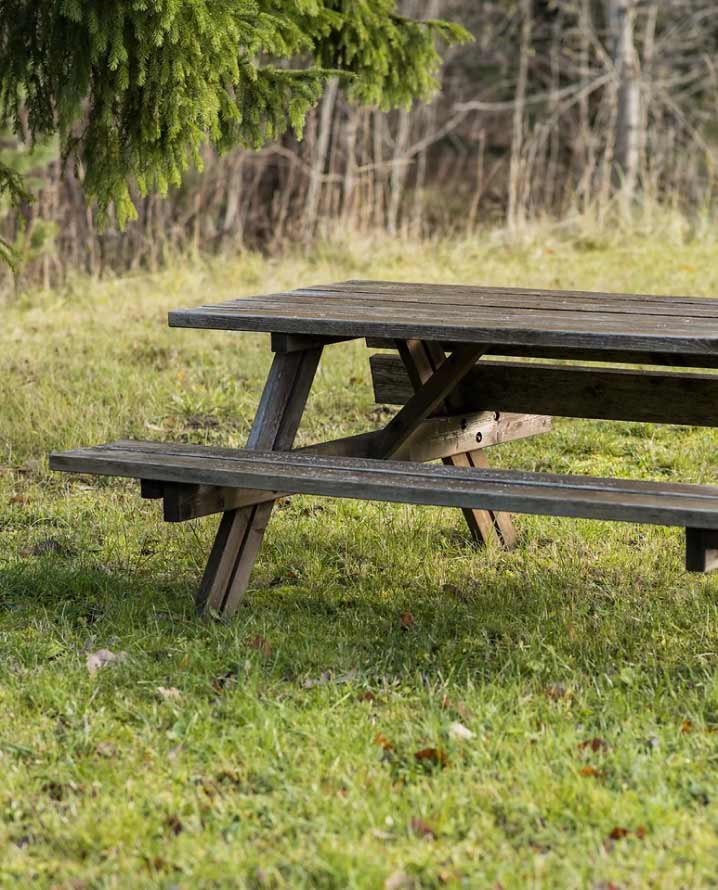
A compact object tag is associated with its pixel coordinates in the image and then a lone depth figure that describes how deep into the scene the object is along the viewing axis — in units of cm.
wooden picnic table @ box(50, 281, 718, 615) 645
